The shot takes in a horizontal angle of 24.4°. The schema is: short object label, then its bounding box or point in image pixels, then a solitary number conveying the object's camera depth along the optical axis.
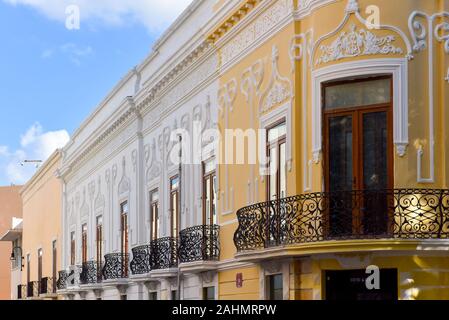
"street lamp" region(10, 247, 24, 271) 56.96
